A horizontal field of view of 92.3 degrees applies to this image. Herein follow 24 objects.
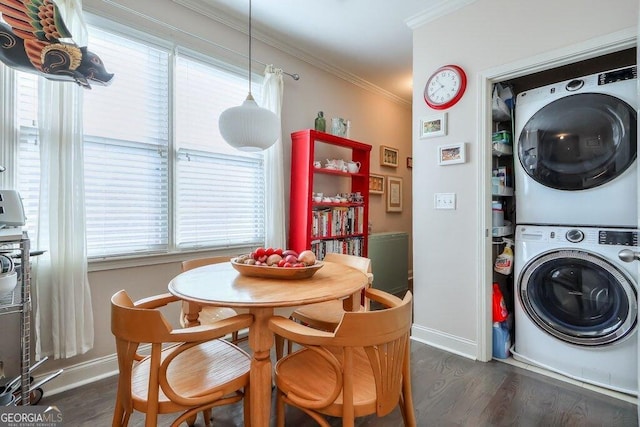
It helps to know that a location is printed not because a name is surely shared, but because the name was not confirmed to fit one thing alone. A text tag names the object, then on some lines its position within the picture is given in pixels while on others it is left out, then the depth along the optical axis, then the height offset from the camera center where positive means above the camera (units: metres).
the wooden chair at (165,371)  1.01 -0.63
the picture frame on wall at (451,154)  2.32 +0.47
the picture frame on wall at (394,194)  4.21 +0.29
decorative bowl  1.47 -0.28
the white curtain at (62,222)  1.74 -0.04
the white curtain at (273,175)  2.75 +0.36
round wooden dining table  1.16 -0.32
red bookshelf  2.83 +0.06
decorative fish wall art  1.55 +0.89
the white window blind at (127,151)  1.98 +0.44
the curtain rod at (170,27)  2.04 +1.38
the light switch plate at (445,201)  2.39 +0.11
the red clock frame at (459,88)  2.33 +0.97
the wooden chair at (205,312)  1.68 -0.60
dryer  1.79 +0.40
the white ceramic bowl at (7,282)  1.28 -0.29
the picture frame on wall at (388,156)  4.11 +0.80
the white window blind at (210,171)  2.37 +0.37
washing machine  1.76 -0.56
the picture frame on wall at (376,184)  3.92 +0.40
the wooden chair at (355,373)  1.02 -0.57
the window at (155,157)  1.97 +0.42
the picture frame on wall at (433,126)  2.43 +0.72
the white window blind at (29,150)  1.74 +0.37
